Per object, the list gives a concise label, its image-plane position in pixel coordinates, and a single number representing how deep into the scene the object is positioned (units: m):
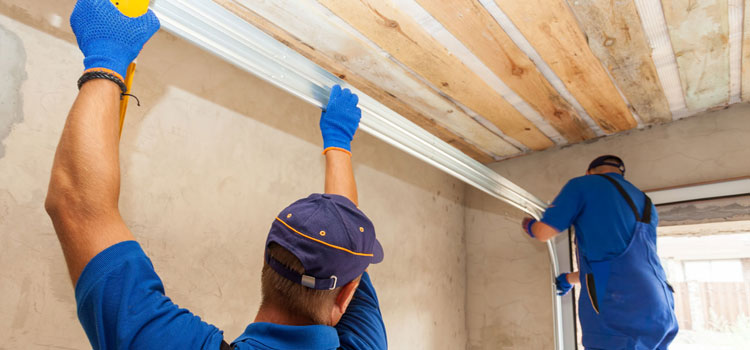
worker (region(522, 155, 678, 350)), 1.69
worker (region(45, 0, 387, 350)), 0.57
